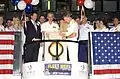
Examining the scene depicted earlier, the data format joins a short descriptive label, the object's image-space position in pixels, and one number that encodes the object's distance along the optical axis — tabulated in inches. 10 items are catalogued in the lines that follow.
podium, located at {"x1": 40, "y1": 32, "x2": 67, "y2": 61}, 455.2
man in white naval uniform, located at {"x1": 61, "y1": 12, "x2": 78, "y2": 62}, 458.0
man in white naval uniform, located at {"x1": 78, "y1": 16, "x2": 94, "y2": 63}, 457.7
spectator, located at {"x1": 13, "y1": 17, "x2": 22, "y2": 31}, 535.3
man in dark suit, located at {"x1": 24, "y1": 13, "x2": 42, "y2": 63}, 458.0
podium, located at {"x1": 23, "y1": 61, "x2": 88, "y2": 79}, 450.6
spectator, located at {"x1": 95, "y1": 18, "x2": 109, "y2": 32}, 550.3
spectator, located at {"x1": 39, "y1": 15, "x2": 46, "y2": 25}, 558.6
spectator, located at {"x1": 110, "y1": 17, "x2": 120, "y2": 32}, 569.9
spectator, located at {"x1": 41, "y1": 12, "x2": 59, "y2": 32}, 538.0
